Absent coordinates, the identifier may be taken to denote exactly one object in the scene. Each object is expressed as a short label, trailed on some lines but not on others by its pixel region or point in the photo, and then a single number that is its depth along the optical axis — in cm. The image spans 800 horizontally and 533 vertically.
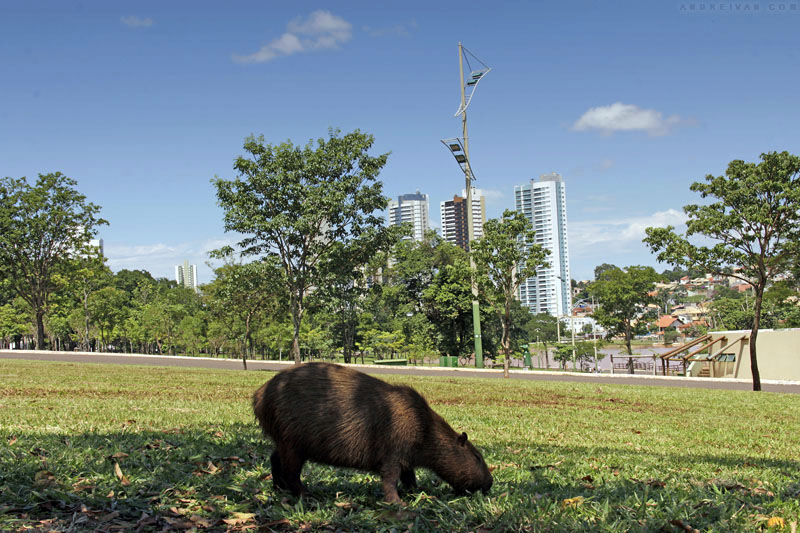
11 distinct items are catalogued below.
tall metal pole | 3072
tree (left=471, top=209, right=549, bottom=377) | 2433
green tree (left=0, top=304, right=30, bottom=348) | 5203
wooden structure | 3084
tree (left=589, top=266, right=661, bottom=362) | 4216
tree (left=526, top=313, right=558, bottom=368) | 7998
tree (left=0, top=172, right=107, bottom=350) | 3488
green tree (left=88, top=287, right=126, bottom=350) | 4872
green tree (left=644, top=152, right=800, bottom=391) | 1883
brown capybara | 402
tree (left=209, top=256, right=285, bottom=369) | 2336
